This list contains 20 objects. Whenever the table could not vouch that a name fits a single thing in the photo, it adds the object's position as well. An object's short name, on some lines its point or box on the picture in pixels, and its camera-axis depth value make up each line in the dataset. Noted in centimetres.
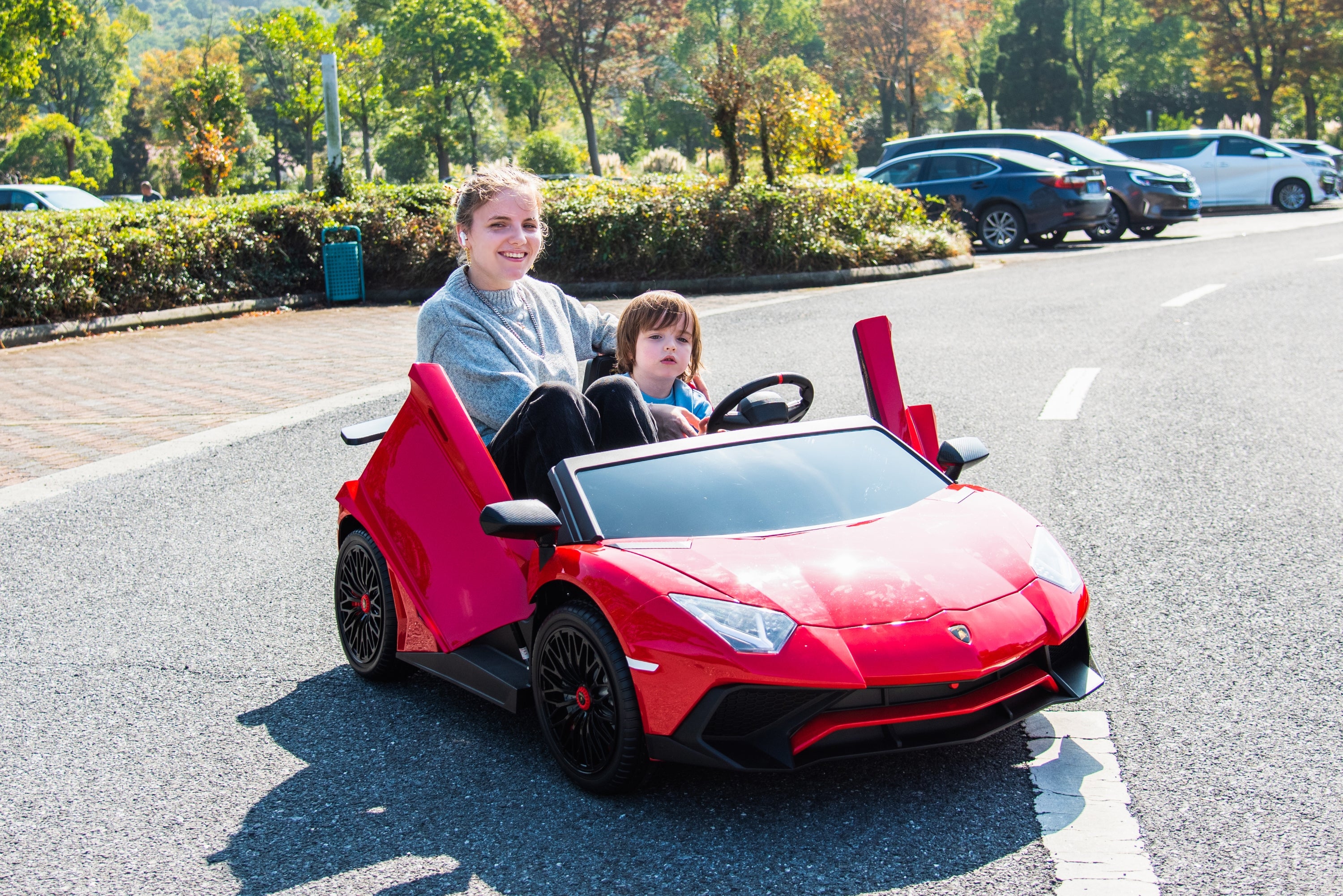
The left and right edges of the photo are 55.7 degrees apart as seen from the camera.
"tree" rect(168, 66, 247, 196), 5278
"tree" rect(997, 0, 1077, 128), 6569
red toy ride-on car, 288
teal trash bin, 1583
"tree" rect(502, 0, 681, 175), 4928
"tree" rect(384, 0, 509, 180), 5900
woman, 368
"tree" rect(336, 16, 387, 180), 5450
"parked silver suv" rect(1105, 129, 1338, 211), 2600
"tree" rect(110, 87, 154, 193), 8412
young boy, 412
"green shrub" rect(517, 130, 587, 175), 5250
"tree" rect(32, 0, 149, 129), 7819
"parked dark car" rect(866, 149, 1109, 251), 1877
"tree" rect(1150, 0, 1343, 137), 4375
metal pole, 1798
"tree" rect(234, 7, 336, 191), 3922
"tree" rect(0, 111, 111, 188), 6675
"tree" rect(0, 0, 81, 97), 2325
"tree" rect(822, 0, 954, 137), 5891
